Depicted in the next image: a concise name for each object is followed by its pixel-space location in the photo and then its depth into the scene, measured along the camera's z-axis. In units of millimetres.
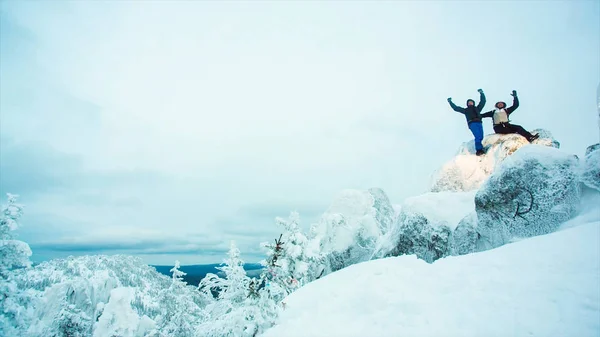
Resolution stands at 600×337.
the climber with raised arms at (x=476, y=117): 18016
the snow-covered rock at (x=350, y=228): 19000
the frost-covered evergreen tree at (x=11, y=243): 14109
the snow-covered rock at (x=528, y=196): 10961
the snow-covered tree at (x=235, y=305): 8461
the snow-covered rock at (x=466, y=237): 13039
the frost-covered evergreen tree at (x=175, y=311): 19328
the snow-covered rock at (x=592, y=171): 10594
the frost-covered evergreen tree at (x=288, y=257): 9117
